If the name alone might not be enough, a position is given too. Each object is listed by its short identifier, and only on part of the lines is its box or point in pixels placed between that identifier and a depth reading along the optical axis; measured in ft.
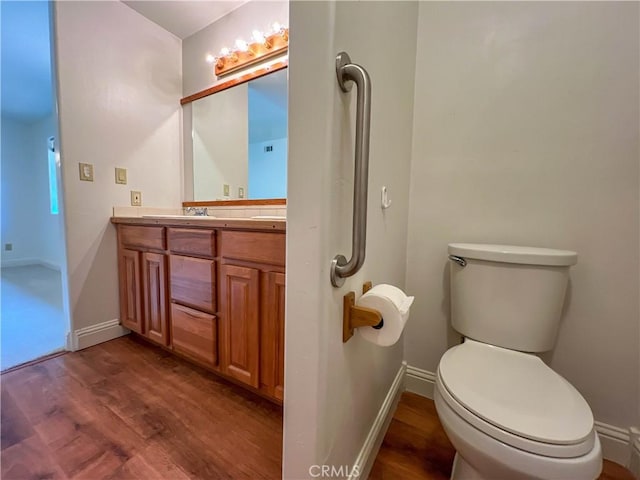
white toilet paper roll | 2.33
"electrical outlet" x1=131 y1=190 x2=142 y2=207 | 6.31
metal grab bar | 1.87
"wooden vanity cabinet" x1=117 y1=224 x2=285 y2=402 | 3.59
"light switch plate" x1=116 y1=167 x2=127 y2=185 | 6.00
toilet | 1.98
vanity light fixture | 5.29
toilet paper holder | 2.34
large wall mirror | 5.66
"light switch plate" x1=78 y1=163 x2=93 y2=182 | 5.43
